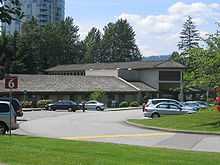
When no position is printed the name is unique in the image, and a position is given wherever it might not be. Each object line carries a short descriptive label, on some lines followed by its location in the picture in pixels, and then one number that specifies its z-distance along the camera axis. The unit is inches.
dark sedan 2598.4
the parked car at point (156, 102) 1839.1
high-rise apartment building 4832.7
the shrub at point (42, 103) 2881.4
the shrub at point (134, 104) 3350.9
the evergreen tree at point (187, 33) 5416.3
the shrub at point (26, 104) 2820.9
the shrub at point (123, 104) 3315.2
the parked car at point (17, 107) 1519.7
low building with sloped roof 3186.5
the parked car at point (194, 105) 2047.2
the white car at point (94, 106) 2778.1
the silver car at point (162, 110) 1667.1
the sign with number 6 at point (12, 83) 858.5
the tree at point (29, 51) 4181.1
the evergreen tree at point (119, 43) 5777.6
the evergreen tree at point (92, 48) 5669.3
